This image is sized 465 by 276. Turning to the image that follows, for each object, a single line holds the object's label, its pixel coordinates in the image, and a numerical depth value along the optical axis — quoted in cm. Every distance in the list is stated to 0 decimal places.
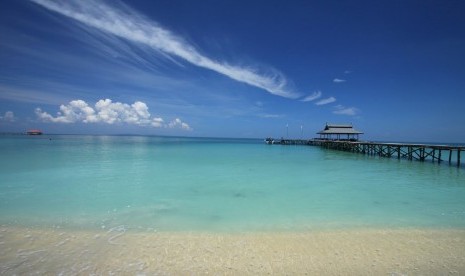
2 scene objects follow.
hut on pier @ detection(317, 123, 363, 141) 4306
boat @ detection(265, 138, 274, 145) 6996
